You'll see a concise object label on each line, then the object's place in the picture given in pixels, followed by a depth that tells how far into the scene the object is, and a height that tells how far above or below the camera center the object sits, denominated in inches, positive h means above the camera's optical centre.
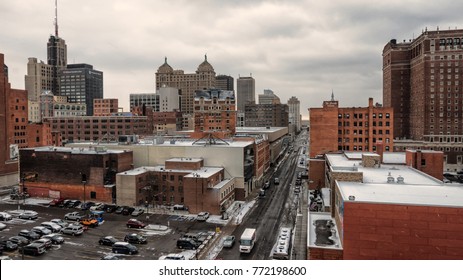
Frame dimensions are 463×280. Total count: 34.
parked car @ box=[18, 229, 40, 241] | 1517.6 -425.7
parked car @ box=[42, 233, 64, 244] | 1463.2 -424.4
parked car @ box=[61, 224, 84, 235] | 1574.8 -421.8
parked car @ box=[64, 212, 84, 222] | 1812.3 -422.8
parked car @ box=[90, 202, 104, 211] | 1996.4 -416.8
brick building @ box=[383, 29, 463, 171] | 3983.8 +346.8
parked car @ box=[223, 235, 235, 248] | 1444.4 -439.6
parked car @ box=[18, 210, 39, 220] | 1823.3 -416.8
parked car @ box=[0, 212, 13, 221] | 1800.0 -417.3
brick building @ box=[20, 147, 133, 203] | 2183.8 -252.1
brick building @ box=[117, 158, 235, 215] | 1962.4 -320.3
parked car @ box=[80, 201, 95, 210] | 2037.2 -414.9
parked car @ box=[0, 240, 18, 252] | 1392.7 -429.9
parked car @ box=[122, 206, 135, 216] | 1937.7 -422.1
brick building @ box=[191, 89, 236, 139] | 4317.9 +198.2
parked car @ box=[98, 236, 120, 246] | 1454.2 -432.2
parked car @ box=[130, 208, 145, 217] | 1913.1 -426.4
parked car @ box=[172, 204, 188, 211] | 2001.7 -417.5
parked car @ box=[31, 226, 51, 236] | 1574.8 -423.7
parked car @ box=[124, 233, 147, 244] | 1483.8 -434.4
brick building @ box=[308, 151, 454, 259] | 937.5 -255.9
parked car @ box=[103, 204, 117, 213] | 1988.3 -421.8
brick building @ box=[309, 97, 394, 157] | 2928.2 -5.2
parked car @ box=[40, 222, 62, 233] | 1630.2 -423.7
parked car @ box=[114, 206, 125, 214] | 1954.5 -422.3
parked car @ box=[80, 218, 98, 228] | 1700.3 -423.6
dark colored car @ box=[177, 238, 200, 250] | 1429.6 -439.0
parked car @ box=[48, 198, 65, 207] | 2121.1 -413.3
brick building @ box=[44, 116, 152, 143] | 4909.0 +35.1
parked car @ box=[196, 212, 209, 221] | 1838.1 -432.4
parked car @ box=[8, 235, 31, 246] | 1432.3 -423.3
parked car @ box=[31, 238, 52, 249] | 1392.7 -416.8
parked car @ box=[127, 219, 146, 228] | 1695.4 -427.8
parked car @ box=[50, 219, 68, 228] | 1688.0 -424.7
